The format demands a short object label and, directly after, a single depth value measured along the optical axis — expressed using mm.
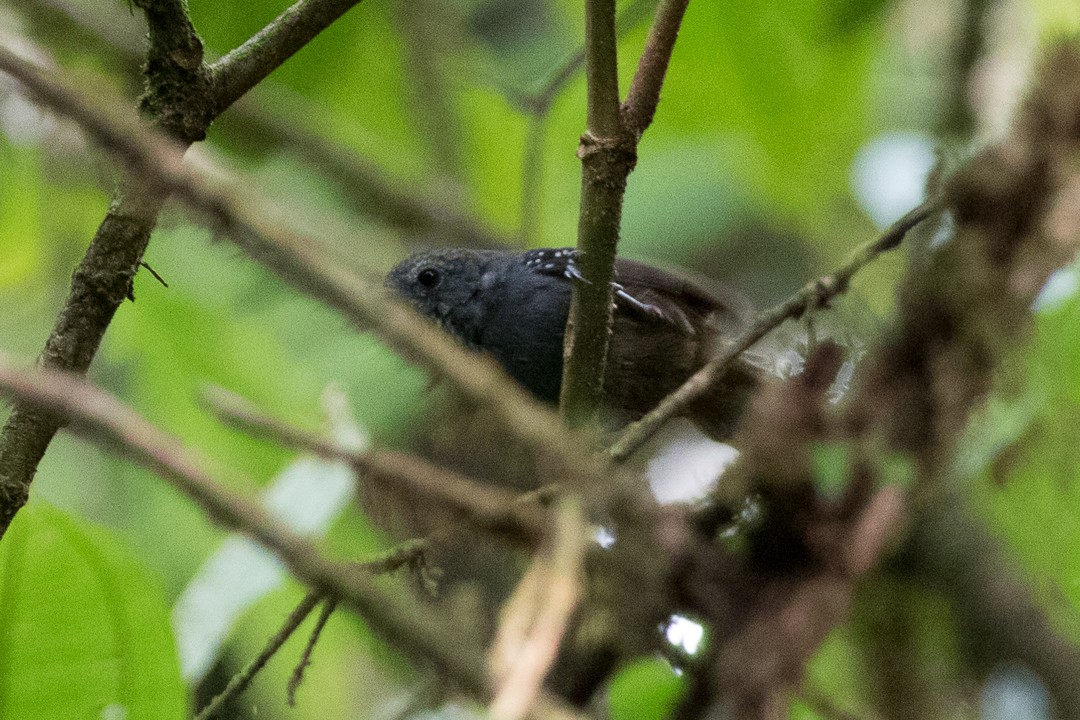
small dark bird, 8125
